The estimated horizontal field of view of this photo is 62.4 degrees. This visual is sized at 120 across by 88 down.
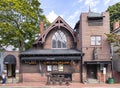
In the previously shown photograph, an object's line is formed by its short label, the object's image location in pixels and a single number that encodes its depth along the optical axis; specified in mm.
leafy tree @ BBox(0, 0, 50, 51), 15816
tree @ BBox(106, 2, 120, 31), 24229
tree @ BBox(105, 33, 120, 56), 14535
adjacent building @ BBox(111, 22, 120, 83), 15663
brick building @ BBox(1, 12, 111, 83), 14994
